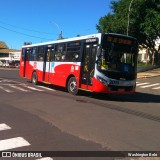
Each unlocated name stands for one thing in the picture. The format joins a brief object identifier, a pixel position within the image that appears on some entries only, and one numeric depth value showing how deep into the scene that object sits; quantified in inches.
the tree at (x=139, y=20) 1068.9
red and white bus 330.6
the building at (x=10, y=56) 1898.3
